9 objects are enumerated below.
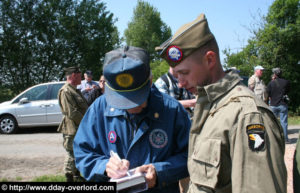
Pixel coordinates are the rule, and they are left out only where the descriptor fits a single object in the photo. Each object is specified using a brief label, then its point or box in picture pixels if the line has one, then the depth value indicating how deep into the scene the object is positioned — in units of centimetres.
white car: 987
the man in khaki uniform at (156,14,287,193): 118
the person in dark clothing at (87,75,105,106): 624
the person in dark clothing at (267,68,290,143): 797
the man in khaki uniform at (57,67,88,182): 501
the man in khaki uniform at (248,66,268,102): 896
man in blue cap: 179
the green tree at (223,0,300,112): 1507
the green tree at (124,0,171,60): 4612
